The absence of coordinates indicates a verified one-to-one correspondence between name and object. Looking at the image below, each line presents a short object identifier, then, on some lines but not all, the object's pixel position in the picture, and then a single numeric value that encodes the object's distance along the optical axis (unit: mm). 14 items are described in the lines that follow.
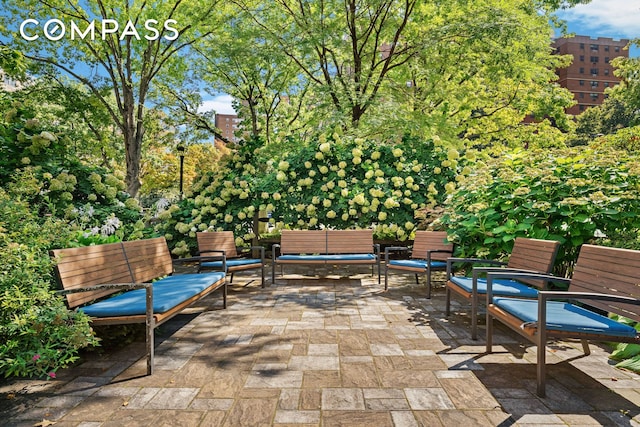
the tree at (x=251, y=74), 10930
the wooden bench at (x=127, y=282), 3311
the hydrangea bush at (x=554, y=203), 4570
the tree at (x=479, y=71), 10352
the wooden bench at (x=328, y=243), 7969
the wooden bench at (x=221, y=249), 6508
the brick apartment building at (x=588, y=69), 76500
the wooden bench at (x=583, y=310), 2795
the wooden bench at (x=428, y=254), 6168
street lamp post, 17109
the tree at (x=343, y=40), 10617
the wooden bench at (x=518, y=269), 3957
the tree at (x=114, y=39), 13523
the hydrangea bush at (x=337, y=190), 9086
